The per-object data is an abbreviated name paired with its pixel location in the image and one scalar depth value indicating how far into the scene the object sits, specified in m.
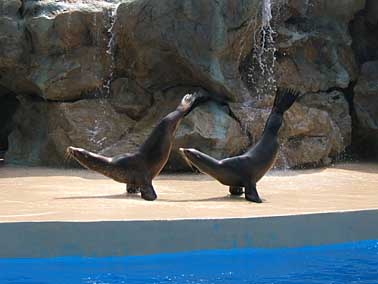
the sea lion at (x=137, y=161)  14.55
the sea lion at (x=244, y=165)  14.41
